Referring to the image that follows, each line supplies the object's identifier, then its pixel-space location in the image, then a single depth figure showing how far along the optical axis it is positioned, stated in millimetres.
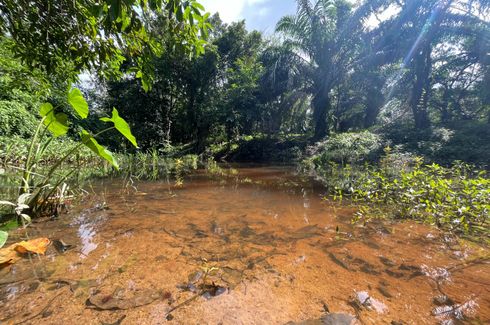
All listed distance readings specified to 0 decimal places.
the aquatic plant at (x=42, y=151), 2352
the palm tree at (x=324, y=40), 13984
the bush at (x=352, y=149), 10432
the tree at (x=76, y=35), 2211
